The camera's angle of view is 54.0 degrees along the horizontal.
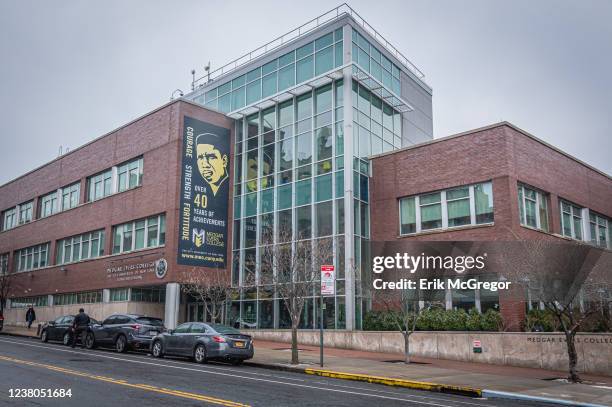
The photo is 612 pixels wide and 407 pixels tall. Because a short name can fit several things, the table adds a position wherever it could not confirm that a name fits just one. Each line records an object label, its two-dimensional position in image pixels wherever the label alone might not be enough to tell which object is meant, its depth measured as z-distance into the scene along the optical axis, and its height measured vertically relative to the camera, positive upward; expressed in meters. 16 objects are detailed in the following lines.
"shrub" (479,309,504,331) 22.92 -0.43
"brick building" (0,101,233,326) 33.53 +5.48
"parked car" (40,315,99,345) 25.75 -0.89
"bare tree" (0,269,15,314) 47.51 +1.98
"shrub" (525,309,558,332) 22.02 -0.38
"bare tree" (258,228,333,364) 20.88 +1.75
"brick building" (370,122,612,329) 25.59 +5.44
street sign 18.81 +0.91
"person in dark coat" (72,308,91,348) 24.88 -0.67
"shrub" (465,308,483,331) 23.02 -0.43
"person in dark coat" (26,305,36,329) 40.31 -0.42
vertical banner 32.88 +6.38
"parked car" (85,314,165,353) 22.97 -0.86
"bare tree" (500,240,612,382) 17.72 +1.23
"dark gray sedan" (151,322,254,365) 19.12 -1.07
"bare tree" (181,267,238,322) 29.66 +1.19
